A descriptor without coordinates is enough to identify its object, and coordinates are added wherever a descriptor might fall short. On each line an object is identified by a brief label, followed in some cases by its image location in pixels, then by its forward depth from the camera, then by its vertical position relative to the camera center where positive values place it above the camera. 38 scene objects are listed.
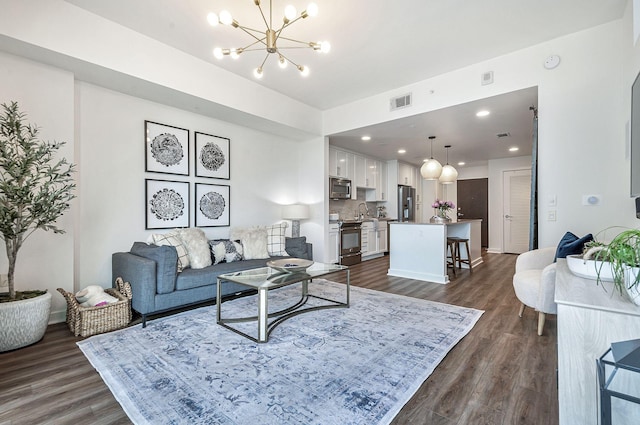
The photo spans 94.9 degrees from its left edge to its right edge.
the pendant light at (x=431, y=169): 5.12 +0.73
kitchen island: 4.51 -0.65
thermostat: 2.92 +0.12
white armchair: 2.44 -0.63
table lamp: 5.09 -0.01
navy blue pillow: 2.25 -0.28
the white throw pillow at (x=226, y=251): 3.76 -0.51
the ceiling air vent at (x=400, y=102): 4.23 +1.61
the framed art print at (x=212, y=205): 4.17 +0.10
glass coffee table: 2.41 -0.66
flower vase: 5.05 -0.13
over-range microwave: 6.19 +0.50
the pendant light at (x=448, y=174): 5.56 +0.70
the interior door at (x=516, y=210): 7.38 +0.02
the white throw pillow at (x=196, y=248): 3.40 -0.43
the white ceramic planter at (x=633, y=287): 1.03 -0.27
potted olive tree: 2.31 -0.01
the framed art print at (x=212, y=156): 4.18 +0.82
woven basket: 2.56 -0.94
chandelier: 2.05 +1.40
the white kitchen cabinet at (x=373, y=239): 6.58 -0.66
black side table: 0.76 -0.53
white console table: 1.01 -0.47
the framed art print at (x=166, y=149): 3.69 +0.83
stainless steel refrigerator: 7.90 +0.22
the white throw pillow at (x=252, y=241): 4.05 -0.42
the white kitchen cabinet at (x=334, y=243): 5.62 -0.62
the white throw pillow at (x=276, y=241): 4.26 -0.44
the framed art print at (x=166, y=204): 3.70 +0.10
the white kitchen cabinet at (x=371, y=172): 7.26 +0.99
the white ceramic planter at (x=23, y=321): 2.27 -0.87
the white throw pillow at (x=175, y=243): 3.28 -0.35
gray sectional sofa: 2.76 -0.68
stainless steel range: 5.90 -0.63
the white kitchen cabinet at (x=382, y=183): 7.69 +0.75
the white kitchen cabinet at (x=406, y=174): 8.02 +1.05
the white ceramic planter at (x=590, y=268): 1.32 -0.27
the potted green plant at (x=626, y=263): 1.05 -0.20
